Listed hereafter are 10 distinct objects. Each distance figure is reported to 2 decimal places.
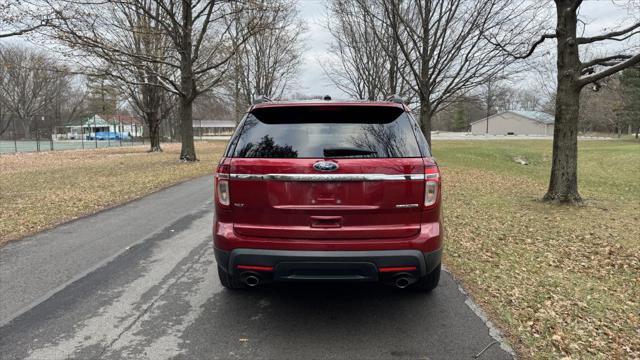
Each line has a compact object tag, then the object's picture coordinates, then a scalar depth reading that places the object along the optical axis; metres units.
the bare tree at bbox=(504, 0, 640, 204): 8.75
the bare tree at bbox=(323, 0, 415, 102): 20.49
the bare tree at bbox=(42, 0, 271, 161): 16.45
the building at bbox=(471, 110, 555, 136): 88.88
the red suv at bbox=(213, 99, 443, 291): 3.22
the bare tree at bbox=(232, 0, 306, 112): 34.34
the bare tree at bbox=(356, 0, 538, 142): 13.94
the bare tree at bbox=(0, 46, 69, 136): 63.84
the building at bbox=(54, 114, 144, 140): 59.41
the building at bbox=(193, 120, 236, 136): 111.19
